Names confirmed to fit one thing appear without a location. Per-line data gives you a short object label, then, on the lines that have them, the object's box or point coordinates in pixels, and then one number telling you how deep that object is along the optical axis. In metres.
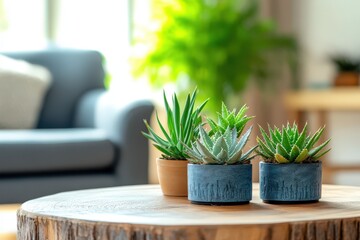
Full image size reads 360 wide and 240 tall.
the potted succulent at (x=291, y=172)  1.39
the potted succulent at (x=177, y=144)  1.50
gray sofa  2.83
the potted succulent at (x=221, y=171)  1.37
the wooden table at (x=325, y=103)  4.91
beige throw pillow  3.31
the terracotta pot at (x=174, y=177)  1.51
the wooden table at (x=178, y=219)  1.18
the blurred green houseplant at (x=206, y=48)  5.33
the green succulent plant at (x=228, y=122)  1.45
